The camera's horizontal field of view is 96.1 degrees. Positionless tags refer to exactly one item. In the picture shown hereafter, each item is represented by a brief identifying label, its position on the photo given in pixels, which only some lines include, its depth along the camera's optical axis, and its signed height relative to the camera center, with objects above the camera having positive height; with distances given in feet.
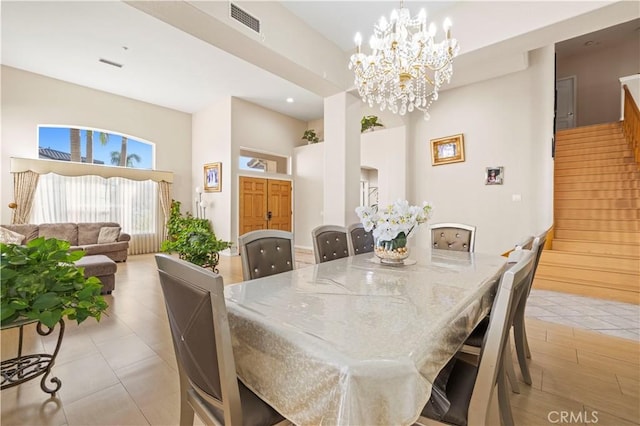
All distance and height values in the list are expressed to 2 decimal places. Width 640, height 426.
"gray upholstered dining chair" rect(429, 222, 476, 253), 9.60 -0.94
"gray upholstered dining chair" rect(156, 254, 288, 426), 2.83 -1.44
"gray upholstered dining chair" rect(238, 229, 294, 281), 5.99 -0.94
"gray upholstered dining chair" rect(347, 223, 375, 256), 8.85 -0.97
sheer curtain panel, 18.33 +0.58
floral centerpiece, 6.37 -0.33
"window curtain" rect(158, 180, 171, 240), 22.88 +1.01
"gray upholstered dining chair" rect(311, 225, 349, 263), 8.07 -0.95
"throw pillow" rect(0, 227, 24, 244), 14.96 -1.24
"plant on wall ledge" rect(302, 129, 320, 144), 25.30 +6.57
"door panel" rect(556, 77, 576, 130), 24.45 +9.13
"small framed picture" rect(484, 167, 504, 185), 15.69 +1.87
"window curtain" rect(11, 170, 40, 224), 16.98 +1.12
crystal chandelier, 8.23 +4.56
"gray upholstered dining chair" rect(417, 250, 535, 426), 2.96 -1.75
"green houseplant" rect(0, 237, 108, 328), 4.17 -1.14
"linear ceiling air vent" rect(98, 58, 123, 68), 15.75 +8.33
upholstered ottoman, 11.59 -2.36
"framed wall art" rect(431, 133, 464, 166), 16.97 +3.66
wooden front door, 22.48 +0.58
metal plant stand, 5.32 -3.12
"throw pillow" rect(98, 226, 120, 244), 18.66 -1.50
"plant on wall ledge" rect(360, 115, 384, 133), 19.73 +6.06
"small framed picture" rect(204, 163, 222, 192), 21.99 +2.70
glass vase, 6.61 -0.92
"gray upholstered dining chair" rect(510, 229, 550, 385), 5.76 -2.74
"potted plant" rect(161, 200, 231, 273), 12.41 -1.53
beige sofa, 17.03 -1.46
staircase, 12.47 -0.57
